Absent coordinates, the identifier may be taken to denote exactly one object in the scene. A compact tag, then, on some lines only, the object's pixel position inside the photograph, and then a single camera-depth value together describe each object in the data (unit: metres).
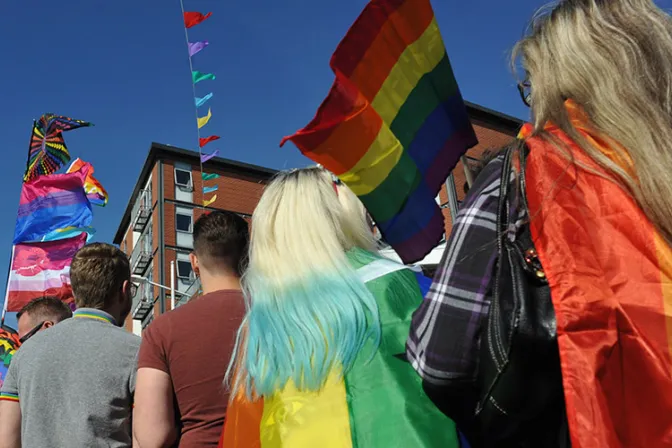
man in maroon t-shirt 2.49
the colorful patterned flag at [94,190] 9.34
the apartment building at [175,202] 30.44
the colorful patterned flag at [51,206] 7.53
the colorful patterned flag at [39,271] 7.10
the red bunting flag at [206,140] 12.26
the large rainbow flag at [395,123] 1.83
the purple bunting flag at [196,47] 11.09
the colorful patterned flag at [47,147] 8.34
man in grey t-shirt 2.85
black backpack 1.28
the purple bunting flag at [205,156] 12.50
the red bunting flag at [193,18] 10.47
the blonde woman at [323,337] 1.71
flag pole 7.17
